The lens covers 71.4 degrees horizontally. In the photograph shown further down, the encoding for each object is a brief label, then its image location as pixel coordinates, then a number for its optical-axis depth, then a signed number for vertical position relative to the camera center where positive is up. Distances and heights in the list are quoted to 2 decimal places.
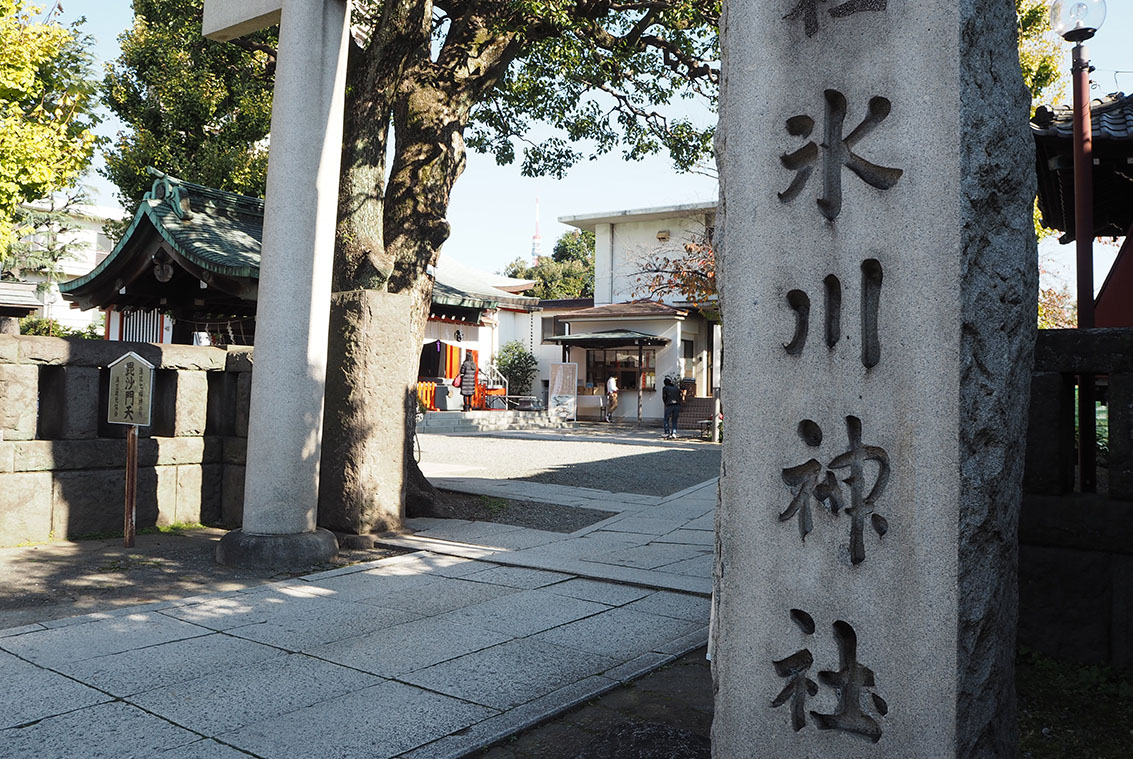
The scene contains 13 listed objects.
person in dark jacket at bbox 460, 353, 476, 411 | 24.47 +1.05
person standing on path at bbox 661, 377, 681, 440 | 21.50 +0.32
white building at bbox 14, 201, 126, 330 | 27.58 +6.48
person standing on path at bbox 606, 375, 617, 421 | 26.61 +0.67
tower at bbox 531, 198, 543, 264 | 77.48 +17.21
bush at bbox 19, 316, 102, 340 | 24.41 +2.39
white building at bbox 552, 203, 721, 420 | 26.66 +3.03
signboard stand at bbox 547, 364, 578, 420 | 26.36 +1.00
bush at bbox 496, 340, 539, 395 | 30.80 +1.82
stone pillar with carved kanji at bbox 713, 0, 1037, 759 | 2.49 +0.15
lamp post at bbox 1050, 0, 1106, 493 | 7.01 +2.49
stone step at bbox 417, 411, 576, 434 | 21.61 -0.27
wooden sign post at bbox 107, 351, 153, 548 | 6.55 +0.01
